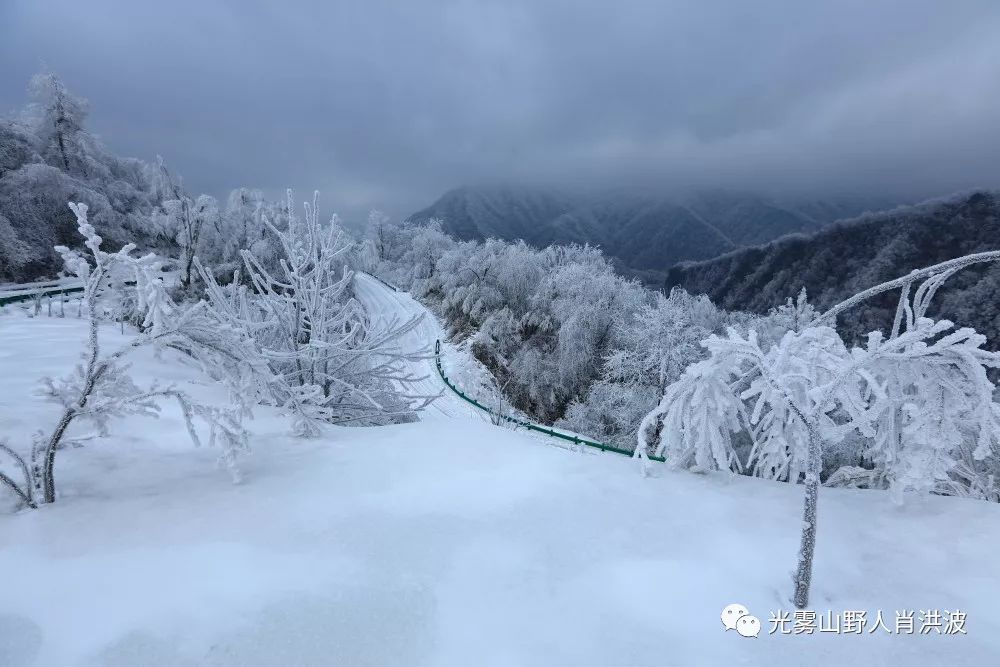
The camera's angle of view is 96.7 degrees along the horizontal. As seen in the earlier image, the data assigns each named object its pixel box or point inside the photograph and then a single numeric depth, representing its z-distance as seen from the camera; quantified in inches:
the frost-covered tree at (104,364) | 160.1
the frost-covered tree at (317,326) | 349.1
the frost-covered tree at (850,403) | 146.1
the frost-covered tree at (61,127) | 1279.5
